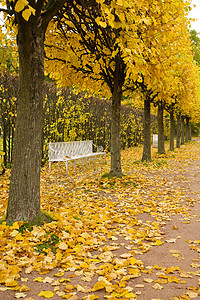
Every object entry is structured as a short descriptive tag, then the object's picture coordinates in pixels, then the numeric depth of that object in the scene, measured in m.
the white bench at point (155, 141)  23.97
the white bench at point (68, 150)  8.96
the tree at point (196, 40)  44.44
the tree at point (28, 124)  3.90
